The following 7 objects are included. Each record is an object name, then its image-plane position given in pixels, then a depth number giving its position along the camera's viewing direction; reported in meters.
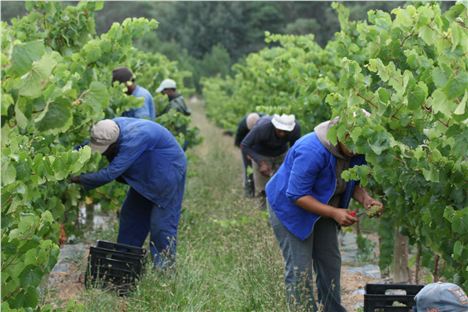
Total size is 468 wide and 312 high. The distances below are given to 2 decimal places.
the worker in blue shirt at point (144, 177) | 12.22
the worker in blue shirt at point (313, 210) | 10.15
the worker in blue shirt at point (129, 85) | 16.24
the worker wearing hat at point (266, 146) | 18.56
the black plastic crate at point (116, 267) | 12.28
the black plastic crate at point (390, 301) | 9.18
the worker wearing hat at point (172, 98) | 22.78
